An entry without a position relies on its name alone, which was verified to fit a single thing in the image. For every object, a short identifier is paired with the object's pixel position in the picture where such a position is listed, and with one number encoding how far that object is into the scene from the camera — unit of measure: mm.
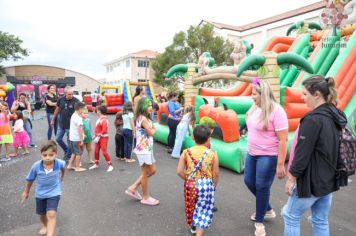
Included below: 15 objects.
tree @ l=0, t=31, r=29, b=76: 32781
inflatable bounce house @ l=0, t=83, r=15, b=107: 11945
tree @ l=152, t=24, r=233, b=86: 24062
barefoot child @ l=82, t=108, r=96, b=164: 5649
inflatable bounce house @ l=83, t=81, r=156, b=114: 17641
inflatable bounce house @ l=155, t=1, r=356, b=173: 5598
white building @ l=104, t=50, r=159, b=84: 42938
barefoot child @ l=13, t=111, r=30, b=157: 6727
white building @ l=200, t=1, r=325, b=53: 27222
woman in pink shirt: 2695
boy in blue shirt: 2746
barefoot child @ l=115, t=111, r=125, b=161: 6395
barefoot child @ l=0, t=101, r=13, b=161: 6168
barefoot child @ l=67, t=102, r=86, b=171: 5258
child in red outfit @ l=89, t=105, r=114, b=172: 5527
